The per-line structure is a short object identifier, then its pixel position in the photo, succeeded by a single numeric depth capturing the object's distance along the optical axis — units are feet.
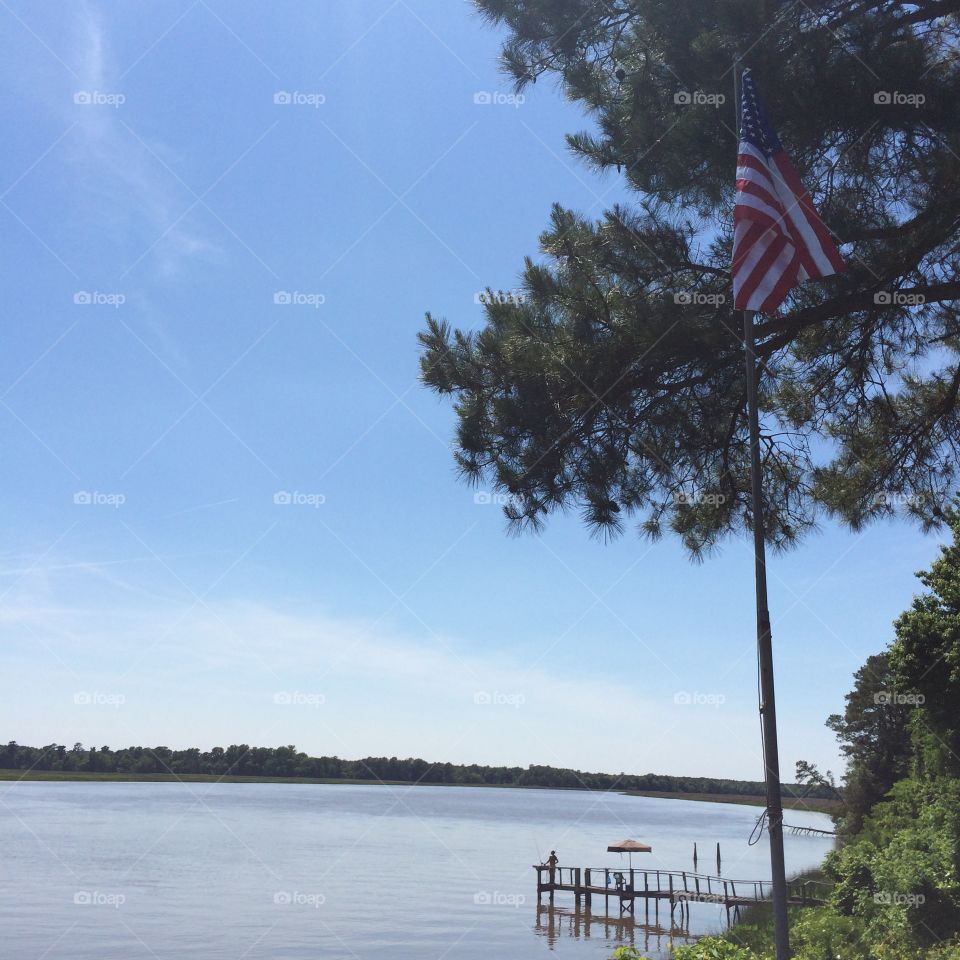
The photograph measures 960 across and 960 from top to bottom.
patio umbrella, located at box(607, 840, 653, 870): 144.36
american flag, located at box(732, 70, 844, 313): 27.43
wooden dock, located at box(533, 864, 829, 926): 116.18
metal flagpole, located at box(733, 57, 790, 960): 23.36
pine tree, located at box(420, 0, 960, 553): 31.60
